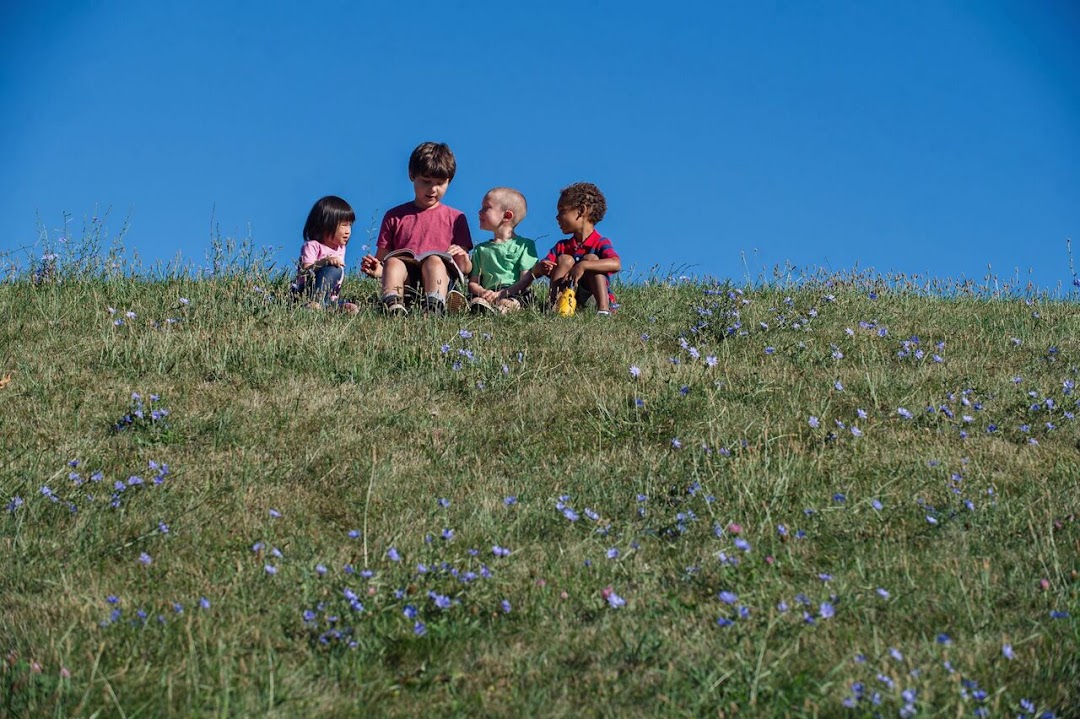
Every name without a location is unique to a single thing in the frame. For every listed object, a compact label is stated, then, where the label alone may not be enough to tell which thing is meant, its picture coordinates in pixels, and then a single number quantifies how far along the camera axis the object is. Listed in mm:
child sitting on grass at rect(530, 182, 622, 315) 8914
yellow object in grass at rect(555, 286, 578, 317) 8680
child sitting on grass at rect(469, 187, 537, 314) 9602
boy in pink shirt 8953
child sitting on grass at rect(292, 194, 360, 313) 9117
